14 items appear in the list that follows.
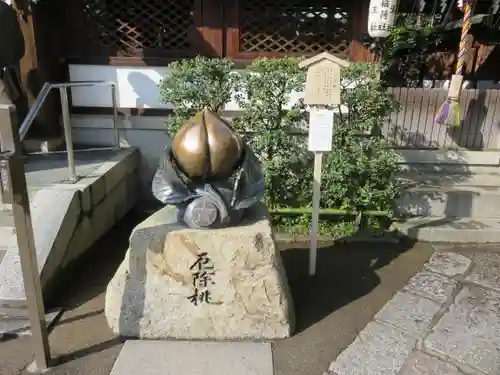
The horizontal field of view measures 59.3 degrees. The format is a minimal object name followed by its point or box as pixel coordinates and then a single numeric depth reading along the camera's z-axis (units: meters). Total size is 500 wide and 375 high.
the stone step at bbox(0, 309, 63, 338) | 3.50
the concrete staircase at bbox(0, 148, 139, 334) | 3.82
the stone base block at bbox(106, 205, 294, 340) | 3.29
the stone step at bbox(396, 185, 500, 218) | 5.69
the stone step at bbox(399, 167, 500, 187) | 6.06
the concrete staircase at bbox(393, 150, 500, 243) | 5.38
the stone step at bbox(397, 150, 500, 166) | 6.56
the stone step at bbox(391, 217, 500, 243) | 5.33
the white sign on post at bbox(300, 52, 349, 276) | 3.92
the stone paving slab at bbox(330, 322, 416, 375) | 3.16
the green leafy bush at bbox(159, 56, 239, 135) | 5.37
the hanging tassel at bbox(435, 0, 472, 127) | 5.91
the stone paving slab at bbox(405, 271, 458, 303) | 4.14
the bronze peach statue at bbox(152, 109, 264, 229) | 3.19
